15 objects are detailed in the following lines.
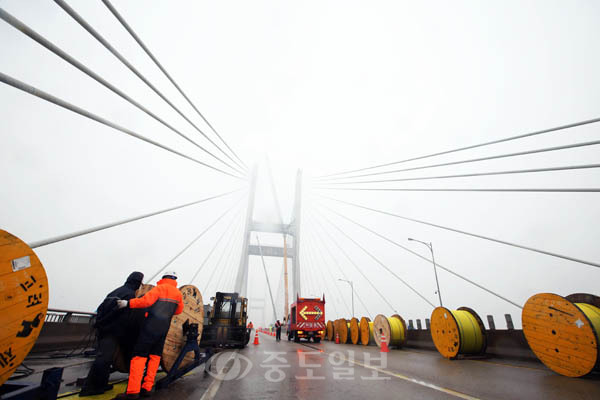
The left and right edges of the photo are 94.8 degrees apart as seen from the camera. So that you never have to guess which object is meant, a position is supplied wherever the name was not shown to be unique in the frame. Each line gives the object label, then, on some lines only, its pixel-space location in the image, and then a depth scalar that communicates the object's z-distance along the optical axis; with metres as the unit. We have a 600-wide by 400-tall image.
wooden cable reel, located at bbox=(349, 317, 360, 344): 16.88
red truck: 20.17
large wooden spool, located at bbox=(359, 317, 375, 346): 15.42
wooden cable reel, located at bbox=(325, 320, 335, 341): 22.23
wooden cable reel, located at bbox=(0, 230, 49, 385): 2.45
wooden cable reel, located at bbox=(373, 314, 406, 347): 12.50
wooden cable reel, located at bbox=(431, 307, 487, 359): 8.14
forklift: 13.05
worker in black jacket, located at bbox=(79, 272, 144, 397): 4.02
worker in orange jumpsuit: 3.89
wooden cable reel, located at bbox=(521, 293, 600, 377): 5.00
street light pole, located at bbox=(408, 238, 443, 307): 21.74
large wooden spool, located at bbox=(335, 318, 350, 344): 18.33
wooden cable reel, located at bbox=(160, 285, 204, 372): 4.91
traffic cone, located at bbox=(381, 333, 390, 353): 11.13
